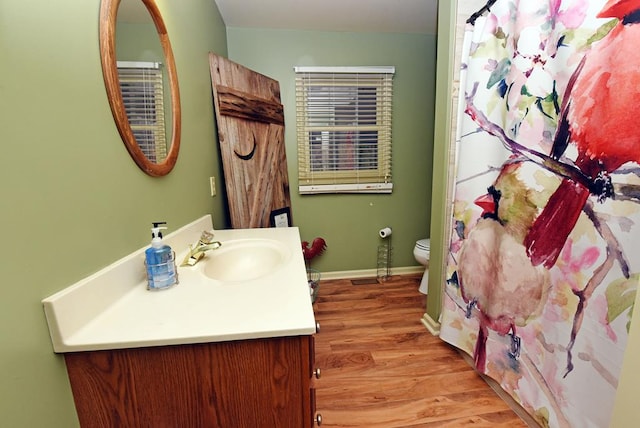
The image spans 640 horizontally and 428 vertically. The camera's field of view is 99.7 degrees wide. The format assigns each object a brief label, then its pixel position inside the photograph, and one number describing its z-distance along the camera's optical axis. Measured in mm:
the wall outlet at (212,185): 1748
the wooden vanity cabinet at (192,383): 609
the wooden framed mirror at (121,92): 789
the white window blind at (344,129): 2479
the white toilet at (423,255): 2415
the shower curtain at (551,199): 840
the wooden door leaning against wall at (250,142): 1861
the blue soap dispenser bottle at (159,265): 860
